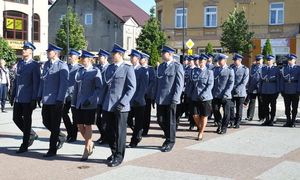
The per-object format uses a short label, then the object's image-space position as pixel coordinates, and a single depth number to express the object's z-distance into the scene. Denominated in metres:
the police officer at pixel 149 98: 11.50
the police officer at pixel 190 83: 11.83
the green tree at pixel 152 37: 43.53
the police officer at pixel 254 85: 14.56
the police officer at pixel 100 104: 9.45
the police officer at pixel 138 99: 10.10
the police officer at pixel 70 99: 9.94
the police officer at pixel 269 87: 13.62
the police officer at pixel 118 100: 8.29
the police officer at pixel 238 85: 13.25
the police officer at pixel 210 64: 13.24
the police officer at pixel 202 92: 11.02
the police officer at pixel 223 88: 12.03
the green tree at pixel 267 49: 35.84
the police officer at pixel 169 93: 9.59
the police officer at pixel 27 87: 9.21
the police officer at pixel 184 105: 12.81
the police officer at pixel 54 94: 8.85
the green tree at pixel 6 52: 30.77
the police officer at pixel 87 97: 8.56
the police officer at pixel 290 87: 13.15
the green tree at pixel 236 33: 36.62
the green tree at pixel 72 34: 46.00
